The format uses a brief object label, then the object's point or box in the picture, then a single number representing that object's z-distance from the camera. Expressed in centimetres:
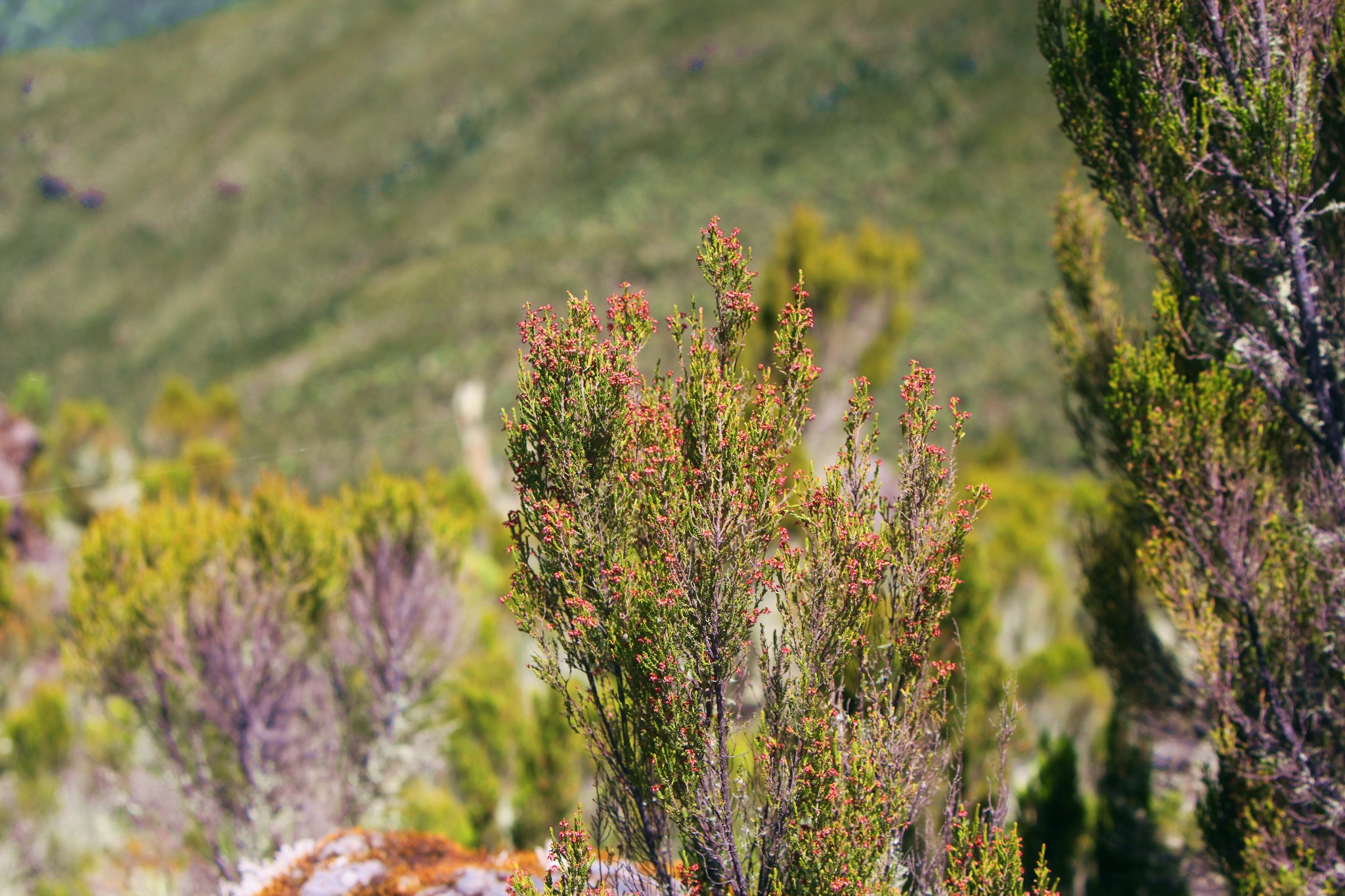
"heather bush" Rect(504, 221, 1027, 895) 457
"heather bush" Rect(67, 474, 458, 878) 977
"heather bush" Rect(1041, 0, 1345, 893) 663
